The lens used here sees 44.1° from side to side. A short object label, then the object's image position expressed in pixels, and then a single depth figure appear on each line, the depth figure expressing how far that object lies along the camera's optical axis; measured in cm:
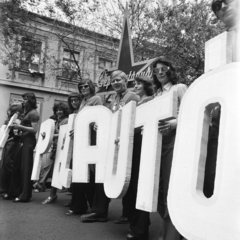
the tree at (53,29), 692
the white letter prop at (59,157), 319
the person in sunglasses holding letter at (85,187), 321
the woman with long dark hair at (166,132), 187
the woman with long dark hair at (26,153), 392
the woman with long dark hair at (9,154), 430
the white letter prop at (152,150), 180
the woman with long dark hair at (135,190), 229
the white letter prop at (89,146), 242
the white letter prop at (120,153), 204
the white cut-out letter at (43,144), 355
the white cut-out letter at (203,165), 118
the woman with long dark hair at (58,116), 414
